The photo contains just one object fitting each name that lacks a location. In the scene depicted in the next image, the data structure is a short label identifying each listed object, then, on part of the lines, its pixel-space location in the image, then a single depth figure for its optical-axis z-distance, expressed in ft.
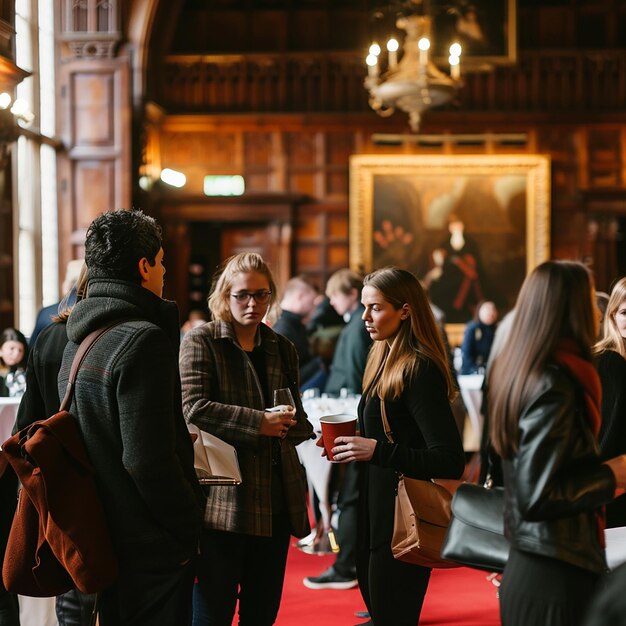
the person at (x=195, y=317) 31.94
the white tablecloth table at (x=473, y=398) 25.39
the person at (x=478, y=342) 28.66
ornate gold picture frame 40.32
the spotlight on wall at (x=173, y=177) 38.17
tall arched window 32.48
